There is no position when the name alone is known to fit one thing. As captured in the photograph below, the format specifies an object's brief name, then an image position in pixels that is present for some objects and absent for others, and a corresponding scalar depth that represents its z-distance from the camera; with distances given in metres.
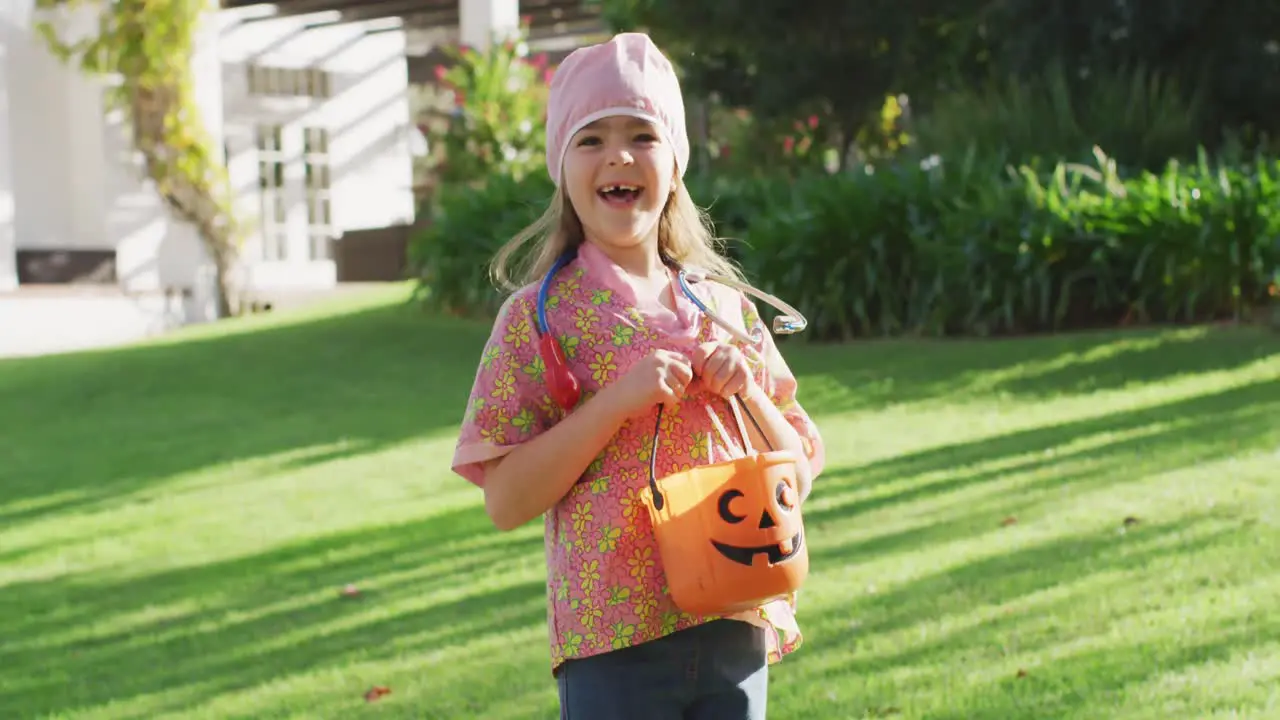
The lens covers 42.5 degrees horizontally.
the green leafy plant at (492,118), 15.73
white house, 16.67
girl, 2.10
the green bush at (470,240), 12.52
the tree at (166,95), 15.98
